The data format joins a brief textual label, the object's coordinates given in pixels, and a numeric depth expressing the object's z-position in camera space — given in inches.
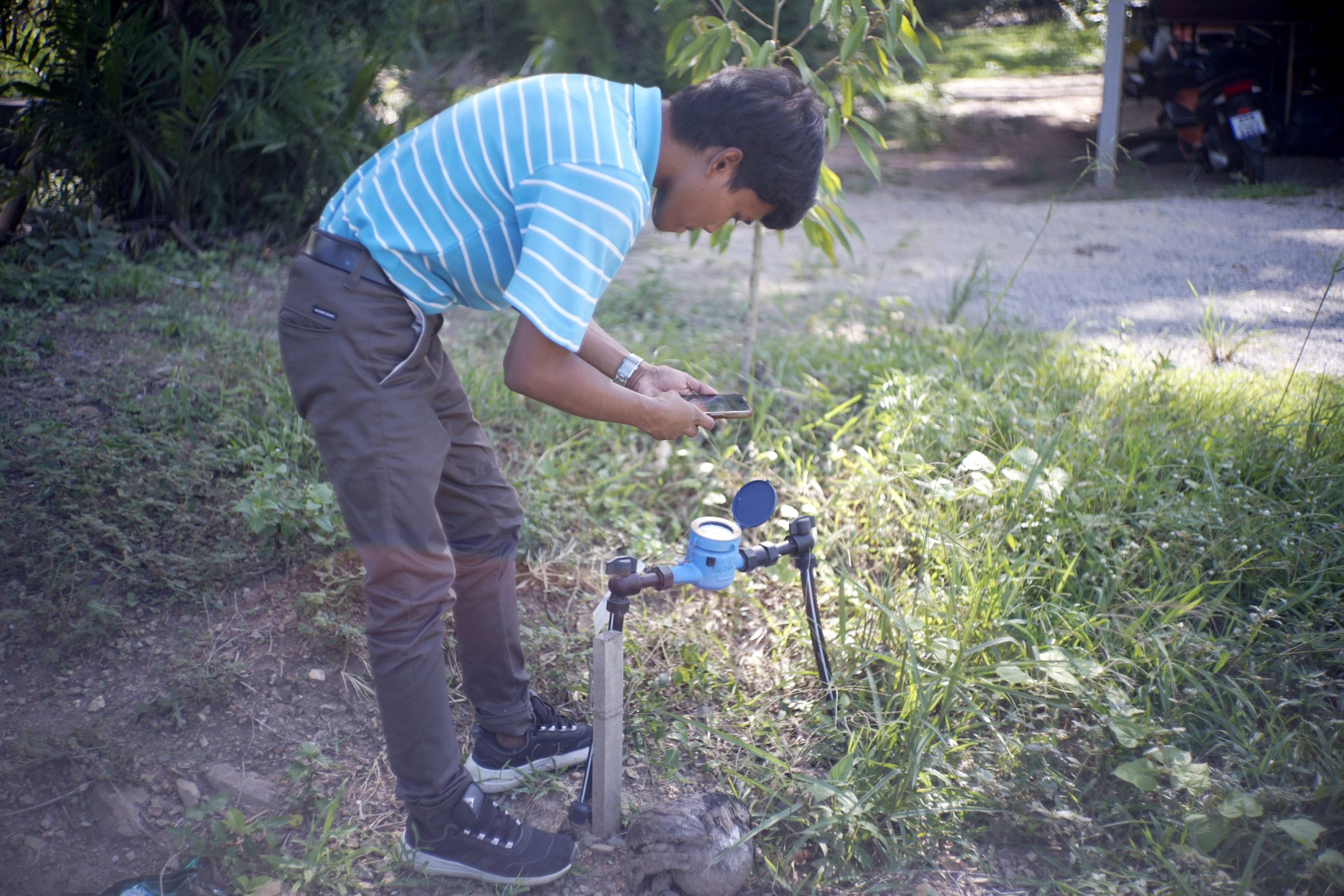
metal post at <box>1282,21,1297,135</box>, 269.4
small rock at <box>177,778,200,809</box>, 83.4
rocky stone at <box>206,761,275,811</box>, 83.8
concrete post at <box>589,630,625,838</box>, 74.6
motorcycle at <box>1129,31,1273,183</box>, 255.6
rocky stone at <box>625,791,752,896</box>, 73.1
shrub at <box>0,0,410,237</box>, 170.7
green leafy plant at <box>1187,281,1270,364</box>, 143.7
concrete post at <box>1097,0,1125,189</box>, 263.6
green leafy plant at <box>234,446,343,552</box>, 104.6
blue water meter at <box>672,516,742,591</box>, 75.9
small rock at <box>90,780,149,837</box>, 80.7
